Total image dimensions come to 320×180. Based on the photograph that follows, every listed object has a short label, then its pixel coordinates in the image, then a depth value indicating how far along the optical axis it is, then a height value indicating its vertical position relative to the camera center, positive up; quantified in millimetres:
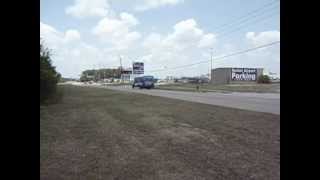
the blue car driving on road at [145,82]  32522 +496
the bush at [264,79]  45788 +1409
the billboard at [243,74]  49669 +2597
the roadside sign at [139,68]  44733 +3387
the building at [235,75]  48682 +2358
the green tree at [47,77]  11111 +401
